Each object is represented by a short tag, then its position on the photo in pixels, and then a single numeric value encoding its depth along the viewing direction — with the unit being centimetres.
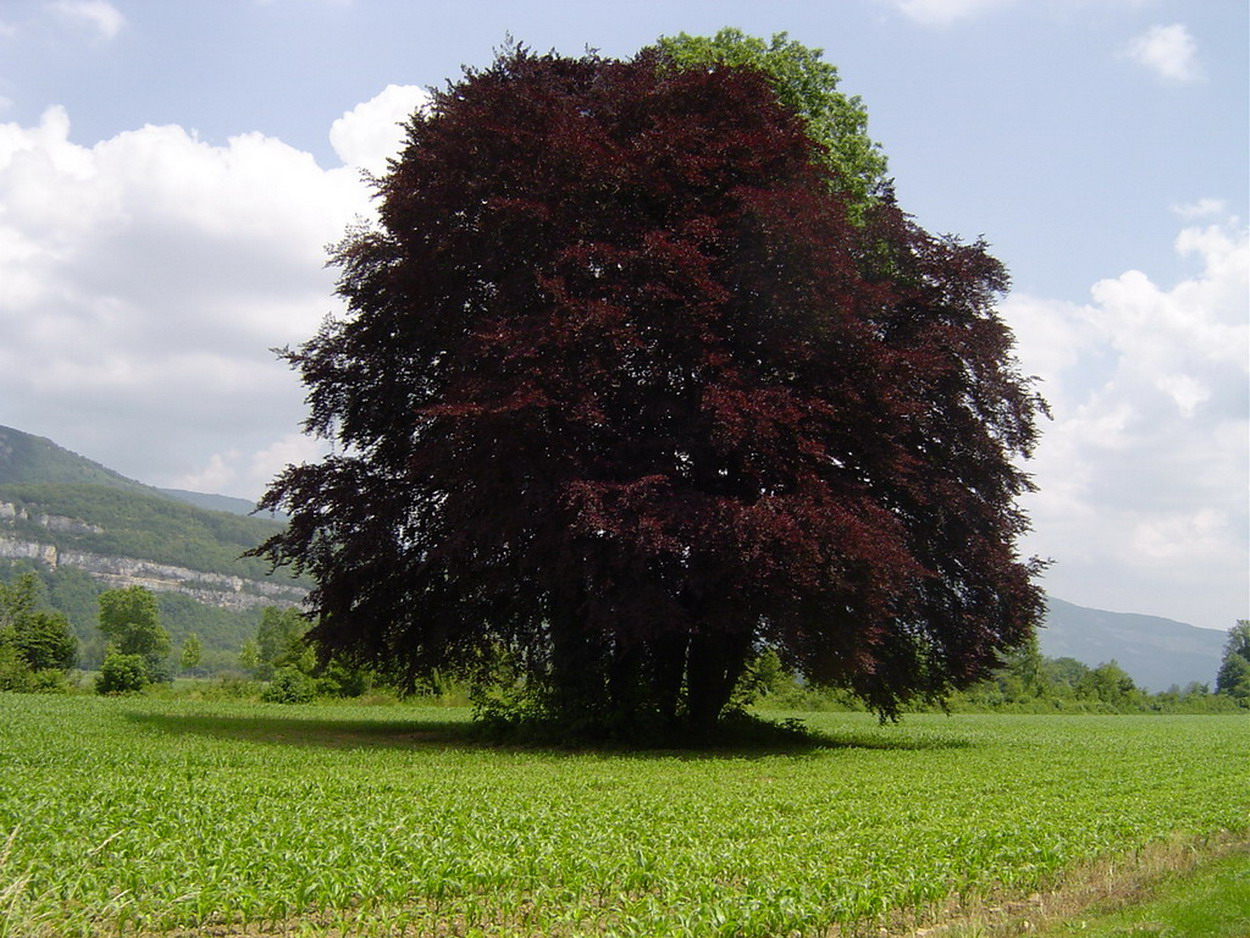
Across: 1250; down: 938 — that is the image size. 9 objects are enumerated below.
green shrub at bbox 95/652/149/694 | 4141
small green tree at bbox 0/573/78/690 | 5554
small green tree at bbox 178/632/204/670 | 9799
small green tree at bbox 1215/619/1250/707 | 9548
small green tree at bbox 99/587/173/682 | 9725
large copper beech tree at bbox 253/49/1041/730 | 1717
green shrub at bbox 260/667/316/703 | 3997
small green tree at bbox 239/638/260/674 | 10119
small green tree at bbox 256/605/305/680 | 10075
